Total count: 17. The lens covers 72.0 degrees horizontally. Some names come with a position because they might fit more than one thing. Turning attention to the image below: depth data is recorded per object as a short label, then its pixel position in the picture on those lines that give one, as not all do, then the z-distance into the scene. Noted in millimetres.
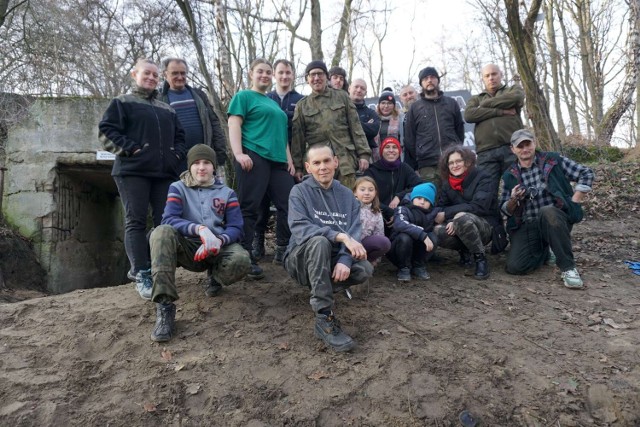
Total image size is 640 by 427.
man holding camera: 4398
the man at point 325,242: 3090
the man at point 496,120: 5109
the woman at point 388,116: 5723
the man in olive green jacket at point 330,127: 4613
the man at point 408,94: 6494
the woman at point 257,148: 4188
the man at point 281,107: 4684
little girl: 4121
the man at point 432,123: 5250
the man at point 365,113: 5309
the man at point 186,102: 4383
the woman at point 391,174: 4805
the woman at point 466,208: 4434
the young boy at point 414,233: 4289
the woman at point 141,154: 3801
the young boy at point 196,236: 3160
